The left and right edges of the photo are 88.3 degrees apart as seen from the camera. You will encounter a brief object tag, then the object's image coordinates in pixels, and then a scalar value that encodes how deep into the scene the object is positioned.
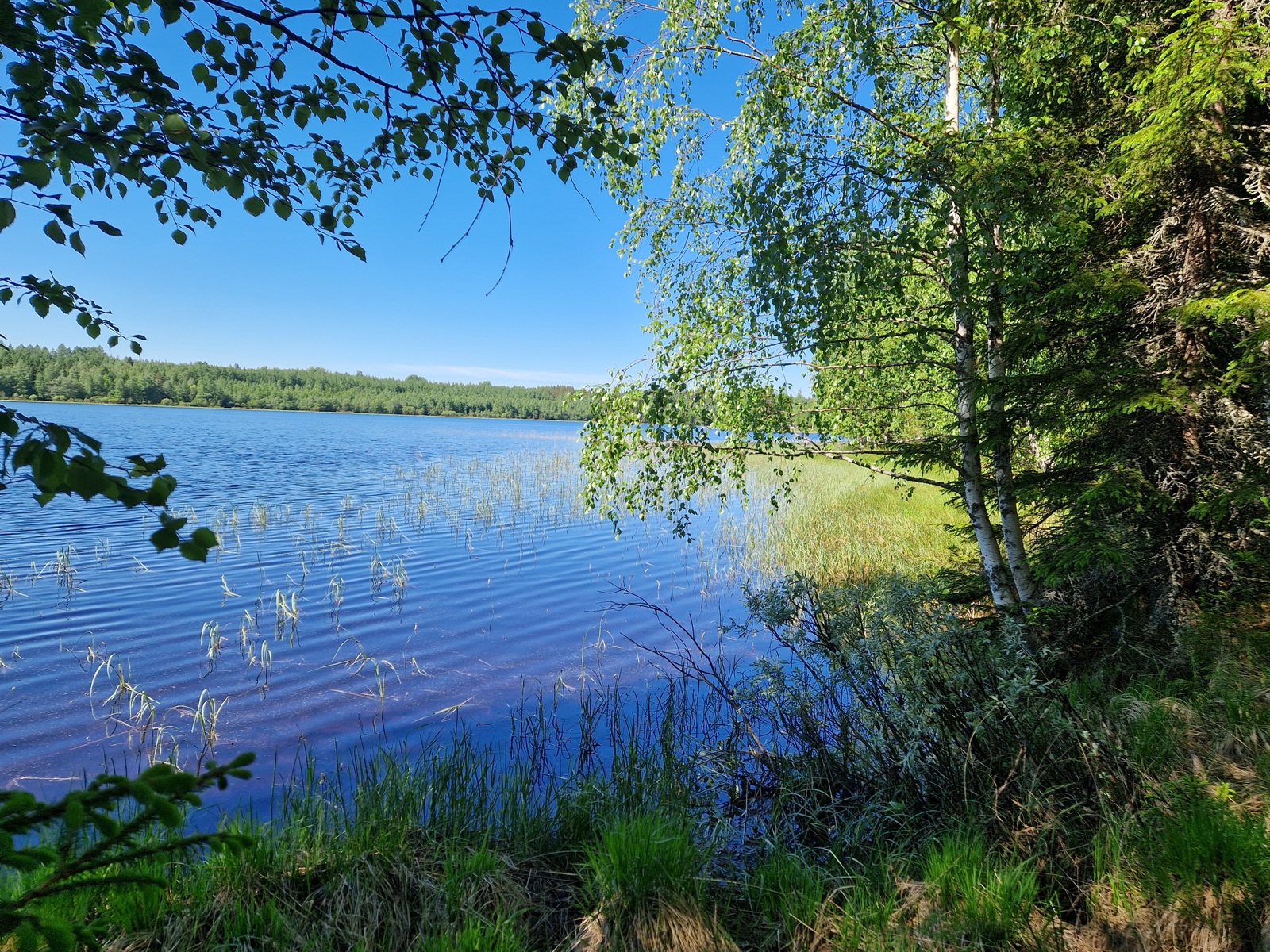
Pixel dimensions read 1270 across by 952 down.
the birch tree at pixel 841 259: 6.00
